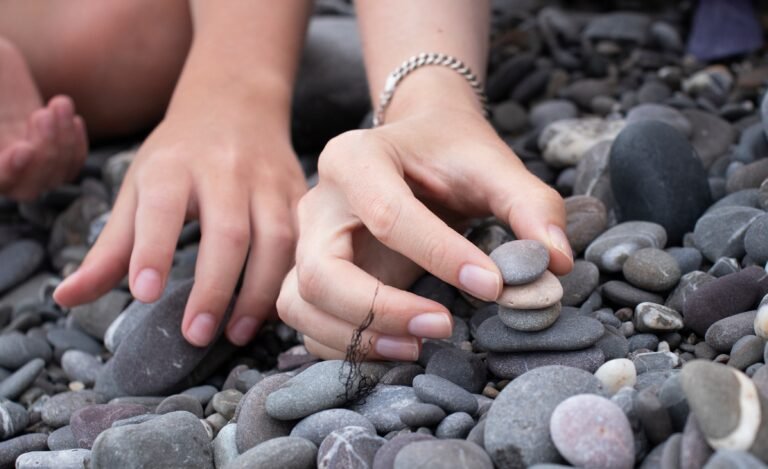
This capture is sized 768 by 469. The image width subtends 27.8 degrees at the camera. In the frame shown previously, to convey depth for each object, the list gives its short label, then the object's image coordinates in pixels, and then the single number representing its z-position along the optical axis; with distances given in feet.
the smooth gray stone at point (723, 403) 1.39
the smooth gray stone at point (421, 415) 1.56
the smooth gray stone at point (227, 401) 1.74
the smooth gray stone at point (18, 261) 2.25
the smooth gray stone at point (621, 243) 1.81
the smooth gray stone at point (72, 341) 2.01
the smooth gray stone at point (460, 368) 1.64
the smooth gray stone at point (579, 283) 1.75
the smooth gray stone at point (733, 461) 1.35
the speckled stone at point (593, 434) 1.43
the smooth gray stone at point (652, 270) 1.75
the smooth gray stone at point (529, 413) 1.46
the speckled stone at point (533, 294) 1.59
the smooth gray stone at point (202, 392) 1.80
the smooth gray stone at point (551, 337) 1.61
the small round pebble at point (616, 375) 1.56
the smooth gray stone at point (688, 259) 1.80
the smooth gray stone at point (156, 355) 1.83
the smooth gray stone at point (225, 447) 1.61
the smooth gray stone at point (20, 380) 1.88
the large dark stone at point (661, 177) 1.90
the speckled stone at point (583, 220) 1.88
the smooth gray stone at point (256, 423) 1.61
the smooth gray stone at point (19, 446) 1.69
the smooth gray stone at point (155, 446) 1.56
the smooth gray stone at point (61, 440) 1.70
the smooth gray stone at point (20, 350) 1.95
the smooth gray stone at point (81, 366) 1.94
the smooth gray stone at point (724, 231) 1.79
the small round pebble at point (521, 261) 1.59
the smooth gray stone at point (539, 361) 1.60
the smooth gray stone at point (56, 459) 1.63
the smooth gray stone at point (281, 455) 1.52
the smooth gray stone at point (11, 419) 1.78
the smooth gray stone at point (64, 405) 1.79
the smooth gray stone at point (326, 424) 1.58
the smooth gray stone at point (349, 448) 1.52
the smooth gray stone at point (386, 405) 1.59
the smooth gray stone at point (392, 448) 1.49
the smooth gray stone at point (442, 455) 1.45
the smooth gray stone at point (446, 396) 1.58
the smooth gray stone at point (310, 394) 1.61
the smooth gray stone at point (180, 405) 1.72
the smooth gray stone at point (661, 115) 2.17
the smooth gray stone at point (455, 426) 1.55
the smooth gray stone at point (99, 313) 2.05
